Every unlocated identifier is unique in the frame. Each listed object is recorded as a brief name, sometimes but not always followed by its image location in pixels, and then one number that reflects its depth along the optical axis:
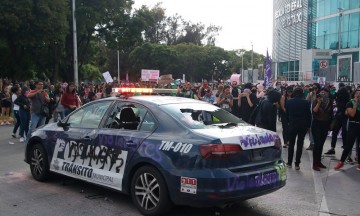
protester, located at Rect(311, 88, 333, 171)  8.46
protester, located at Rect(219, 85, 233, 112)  12.45
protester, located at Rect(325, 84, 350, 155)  9.63
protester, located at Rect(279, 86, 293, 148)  11.34
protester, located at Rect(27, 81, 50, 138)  10.82
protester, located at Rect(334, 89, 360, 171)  8.04
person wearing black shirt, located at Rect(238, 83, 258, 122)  12.23
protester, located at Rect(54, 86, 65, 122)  12.40
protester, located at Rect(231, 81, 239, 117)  13.34
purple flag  23.39
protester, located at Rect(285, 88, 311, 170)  8.16
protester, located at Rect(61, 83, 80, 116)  11.64
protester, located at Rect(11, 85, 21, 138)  12.36
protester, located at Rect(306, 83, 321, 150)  10.69
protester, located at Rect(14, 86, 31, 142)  11.67
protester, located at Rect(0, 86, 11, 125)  17.05
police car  4.80
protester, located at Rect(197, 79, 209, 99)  16.38
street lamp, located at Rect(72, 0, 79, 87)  26.53
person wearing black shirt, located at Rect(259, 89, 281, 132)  9.93
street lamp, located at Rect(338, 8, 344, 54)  43.84
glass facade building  42.61
